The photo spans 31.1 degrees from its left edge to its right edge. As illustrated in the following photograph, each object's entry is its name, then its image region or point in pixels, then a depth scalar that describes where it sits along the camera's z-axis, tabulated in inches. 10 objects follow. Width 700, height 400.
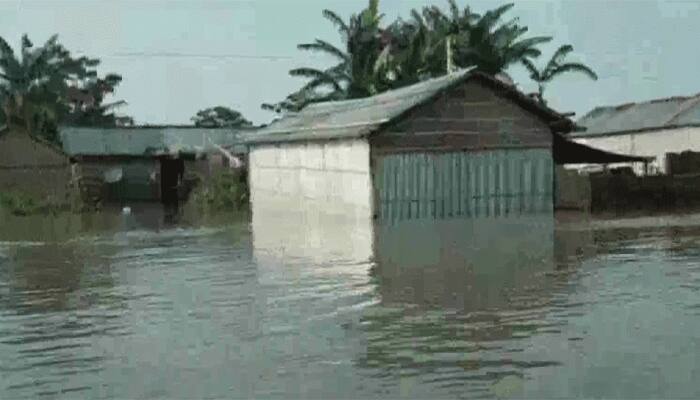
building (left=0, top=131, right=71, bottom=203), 1711.4
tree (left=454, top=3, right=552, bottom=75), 1608.0
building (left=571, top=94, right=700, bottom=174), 1804.9
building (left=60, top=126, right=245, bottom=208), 1891.0
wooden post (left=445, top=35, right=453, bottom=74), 1397.6
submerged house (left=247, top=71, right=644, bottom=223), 1143.6
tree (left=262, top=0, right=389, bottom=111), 1583.4
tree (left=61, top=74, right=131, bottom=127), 2380.7
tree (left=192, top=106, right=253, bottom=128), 3157.0
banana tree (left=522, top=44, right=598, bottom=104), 1764.3
